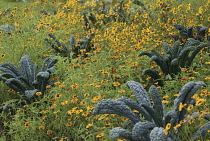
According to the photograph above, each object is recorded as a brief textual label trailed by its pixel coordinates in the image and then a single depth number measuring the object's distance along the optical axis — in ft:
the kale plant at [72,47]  16.91
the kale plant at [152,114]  6.75
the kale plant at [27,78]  12.00
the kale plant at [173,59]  12.03
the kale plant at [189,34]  15.55
